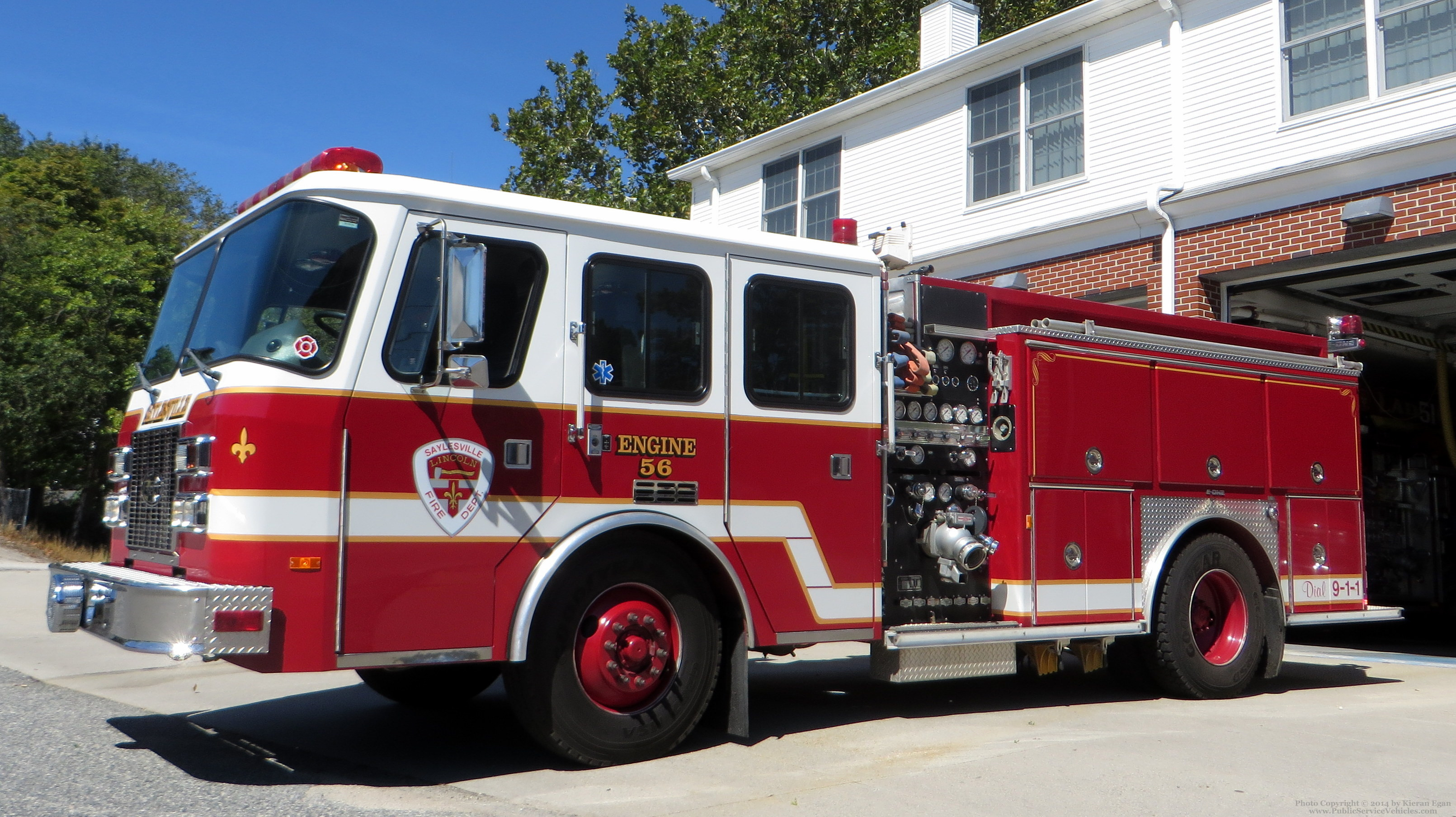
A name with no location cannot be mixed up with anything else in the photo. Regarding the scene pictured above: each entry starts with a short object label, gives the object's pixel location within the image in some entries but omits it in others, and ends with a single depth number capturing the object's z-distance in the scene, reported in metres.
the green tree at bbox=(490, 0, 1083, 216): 28.09
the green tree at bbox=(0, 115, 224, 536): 27.08
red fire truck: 4.90
